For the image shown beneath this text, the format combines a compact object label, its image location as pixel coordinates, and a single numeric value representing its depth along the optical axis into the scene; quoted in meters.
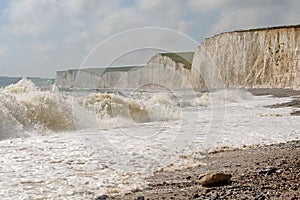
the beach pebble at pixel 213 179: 5.32
